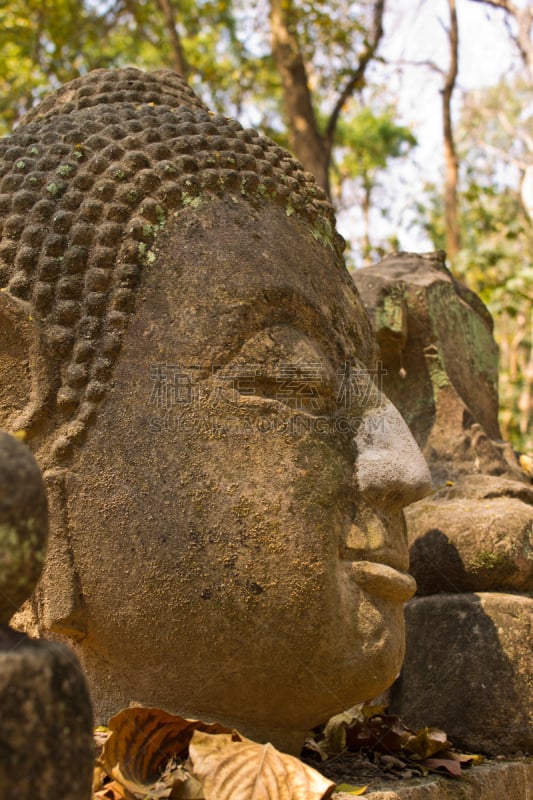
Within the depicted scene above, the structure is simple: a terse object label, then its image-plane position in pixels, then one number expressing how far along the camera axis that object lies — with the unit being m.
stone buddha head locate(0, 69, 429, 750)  1.57
